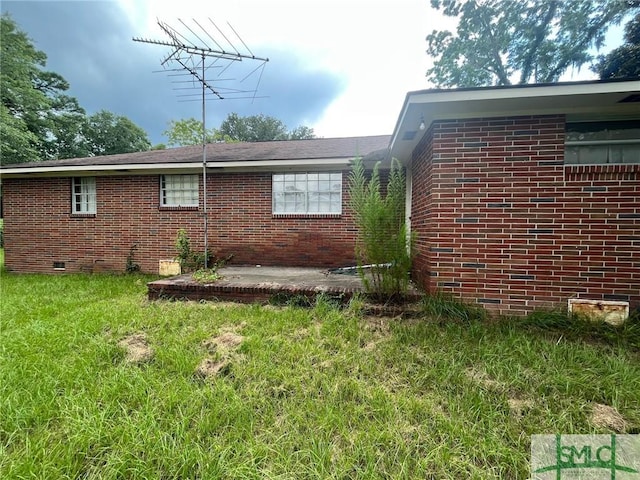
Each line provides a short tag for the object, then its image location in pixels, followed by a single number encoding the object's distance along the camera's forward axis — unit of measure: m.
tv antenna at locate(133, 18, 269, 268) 5.09
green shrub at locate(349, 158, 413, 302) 3.66
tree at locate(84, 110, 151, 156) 26.44
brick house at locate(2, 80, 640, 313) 3.31
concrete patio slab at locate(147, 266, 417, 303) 4.15
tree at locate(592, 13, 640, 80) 9.41
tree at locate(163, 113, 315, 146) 27.08
